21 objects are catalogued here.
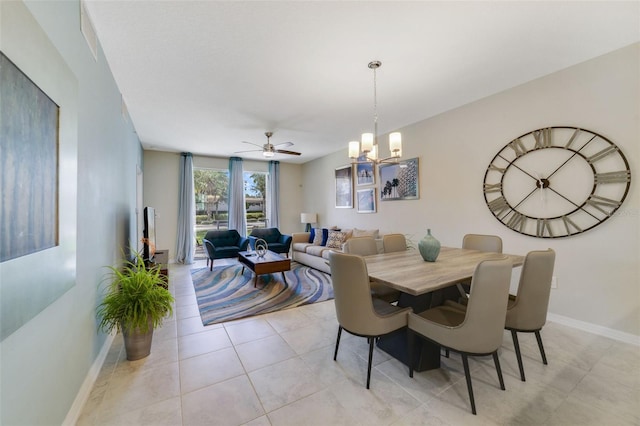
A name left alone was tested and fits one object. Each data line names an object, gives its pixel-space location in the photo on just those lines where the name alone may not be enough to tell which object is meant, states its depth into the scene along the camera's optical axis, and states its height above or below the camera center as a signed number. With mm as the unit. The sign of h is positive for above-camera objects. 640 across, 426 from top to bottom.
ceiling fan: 4516 +1245
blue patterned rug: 3279 -1150
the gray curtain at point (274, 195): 7531 +693
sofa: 5164 -602
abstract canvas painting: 899 +237
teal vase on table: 2290 -298
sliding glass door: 6867 +532
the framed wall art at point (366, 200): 5359 +362
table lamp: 7195 -8
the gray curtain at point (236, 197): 6918 +599
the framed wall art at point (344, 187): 6020 +740
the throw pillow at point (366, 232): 5023 -319
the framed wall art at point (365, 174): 5391 +934
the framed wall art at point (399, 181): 4434 +651
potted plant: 2092 -737
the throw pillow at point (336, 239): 5348 -470
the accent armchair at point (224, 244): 5441 -589
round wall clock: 2520 +350
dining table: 1724 -440
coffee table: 4113 -756
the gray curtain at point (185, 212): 6340 +197
